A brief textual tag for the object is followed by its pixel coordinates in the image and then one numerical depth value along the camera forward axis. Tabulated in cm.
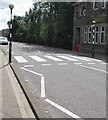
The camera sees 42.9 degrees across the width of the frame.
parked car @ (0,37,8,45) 2244
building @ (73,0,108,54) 1429
